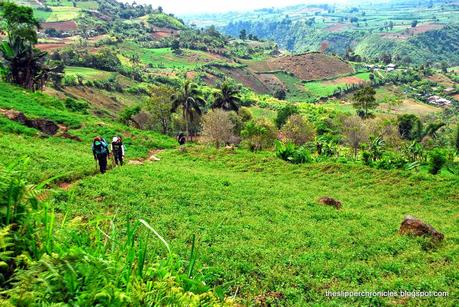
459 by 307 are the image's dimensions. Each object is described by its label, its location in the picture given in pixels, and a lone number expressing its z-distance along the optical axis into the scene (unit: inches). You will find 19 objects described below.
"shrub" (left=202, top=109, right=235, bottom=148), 2190.0
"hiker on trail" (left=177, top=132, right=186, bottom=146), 1658.7
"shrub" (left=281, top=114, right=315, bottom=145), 2529.5
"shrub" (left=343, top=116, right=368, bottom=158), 2679.6
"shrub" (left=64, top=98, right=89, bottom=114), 1943.9
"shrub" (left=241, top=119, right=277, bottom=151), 1972.2
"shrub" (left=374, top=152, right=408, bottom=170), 1198.3
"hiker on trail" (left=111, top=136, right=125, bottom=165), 968.1
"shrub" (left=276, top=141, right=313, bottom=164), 1263.5
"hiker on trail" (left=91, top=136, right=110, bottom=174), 848.3
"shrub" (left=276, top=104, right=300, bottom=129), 3388.3
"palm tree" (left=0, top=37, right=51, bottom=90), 1860.2
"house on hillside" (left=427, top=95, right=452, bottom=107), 6695.9
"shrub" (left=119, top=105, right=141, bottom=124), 2568.9
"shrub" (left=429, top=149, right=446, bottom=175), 1246.3
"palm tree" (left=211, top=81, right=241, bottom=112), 2514.8
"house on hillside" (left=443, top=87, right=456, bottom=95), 7234.3
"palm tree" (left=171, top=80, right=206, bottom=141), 2167.8
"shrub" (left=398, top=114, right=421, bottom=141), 3663.1
